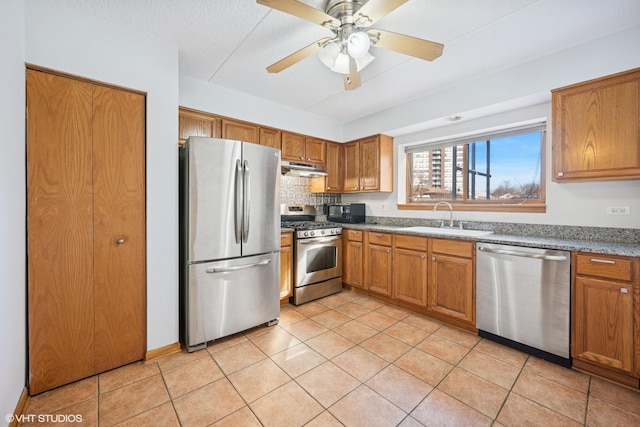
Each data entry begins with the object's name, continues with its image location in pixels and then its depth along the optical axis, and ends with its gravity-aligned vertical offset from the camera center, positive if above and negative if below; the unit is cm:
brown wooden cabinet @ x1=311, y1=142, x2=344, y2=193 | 413 +57
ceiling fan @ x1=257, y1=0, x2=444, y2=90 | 145 +110
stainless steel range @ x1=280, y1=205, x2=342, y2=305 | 323 -62
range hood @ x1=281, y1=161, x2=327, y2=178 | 360 +57
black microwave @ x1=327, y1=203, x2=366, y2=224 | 404 -5
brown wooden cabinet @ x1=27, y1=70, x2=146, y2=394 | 171 -13
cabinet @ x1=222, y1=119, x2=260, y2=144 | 307 +94
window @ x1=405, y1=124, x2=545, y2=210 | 285 +50
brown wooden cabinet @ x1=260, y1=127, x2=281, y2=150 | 337 +94
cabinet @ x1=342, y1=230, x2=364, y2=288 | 356 -66
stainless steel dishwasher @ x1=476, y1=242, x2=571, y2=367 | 202 -73
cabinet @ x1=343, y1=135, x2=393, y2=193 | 381 +68
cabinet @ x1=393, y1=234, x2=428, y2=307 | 289 -67
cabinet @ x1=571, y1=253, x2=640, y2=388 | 176 -72
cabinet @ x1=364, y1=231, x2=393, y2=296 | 324 -66
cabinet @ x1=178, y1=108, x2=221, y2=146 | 278 +92
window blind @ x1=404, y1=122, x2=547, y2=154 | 280 +88
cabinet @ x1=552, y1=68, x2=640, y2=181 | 195 +63
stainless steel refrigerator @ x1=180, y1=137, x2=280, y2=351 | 222 -24
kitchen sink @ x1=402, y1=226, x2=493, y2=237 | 270 -23
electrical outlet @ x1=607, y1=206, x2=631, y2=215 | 216 +0
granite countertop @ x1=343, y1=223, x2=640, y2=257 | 183 -26
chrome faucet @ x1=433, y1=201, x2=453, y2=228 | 321 +2
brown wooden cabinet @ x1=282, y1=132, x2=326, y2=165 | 360 +87
